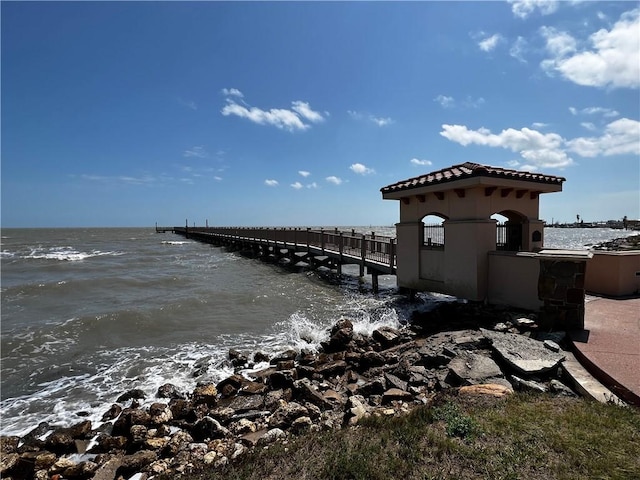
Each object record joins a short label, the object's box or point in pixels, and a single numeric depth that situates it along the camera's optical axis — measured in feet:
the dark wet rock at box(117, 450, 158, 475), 14.79
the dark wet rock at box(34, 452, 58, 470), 15.81
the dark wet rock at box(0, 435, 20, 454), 17.20
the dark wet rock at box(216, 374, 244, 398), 21.89
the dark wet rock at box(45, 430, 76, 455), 17.44
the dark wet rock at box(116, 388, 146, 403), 22.14
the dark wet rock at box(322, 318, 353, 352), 28.48
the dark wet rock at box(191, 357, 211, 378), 25.57
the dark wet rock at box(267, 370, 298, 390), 21.86
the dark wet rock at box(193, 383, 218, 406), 20.75
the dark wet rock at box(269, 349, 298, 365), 27.09
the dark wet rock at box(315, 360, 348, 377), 23.49
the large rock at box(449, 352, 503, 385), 16.81
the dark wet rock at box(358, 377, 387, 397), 18.93
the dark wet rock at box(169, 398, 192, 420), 19.48
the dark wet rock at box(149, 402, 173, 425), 18.57
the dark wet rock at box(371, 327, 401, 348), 28.22
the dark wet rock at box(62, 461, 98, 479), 15.12
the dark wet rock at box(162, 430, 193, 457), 15.83
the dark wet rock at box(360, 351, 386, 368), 23.99
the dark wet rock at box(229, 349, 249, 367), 27.08
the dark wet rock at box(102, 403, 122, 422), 20.08
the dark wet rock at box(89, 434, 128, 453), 17.16
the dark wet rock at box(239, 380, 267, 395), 21.62
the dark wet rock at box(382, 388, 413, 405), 17.13
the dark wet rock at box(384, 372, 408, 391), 18.48
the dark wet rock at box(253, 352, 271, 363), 27.39
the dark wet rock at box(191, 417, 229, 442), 16.90
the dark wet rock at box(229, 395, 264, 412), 19.15
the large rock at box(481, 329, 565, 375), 16.66
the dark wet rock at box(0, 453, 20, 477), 15.20
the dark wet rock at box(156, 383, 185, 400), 22.34
